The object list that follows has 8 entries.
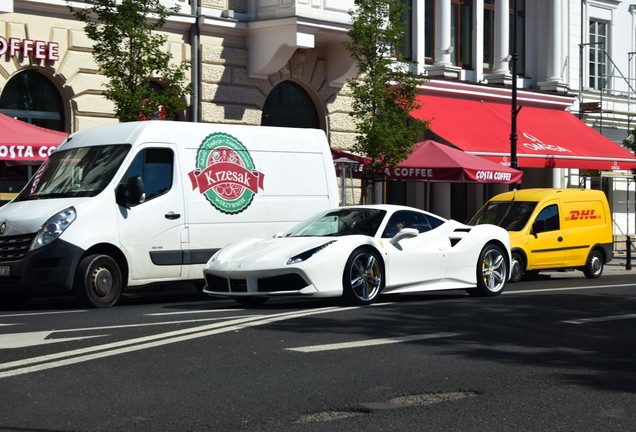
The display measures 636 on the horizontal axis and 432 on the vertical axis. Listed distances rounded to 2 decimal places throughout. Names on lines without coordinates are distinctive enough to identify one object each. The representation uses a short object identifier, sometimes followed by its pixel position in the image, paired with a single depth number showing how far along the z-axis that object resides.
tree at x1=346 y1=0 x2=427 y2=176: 25.28
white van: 15.34
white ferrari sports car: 14.20
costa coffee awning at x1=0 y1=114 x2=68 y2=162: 18.12
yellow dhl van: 23.62
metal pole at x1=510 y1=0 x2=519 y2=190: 29.34
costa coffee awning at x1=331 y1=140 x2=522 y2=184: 24.92
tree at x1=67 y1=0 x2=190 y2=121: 21.11
